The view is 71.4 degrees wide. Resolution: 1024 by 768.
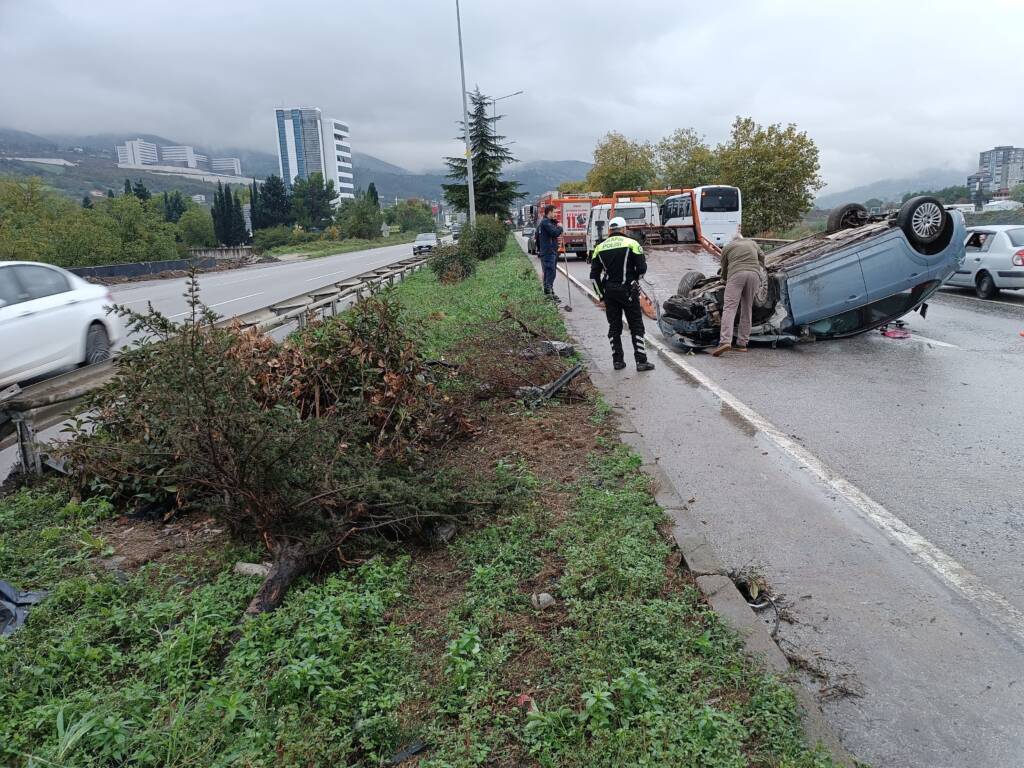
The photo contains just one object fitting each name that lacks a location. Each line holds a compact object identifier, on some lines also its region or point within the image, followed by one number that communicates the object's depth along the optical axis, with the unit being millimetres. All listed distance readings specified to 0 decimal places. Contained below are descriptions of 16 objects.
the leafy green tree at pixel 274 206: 108250
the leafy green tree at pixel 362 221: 97375
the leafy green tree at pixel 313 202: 110562
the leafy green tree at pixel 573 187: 81819
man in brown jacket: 9914
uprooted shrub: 3637
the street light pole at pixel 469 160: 33906
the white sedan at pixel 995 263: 14641
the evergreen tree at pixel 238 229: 96375
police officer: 9211
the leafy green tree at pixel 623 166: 62625
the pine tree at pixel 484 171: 46562
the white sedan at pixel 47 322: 8031
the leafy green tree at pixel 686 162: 51875
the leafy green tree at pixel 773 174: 38219
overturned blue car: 9812
